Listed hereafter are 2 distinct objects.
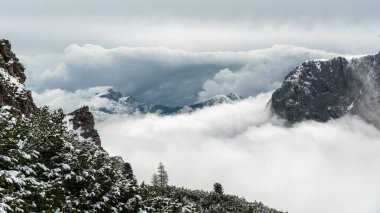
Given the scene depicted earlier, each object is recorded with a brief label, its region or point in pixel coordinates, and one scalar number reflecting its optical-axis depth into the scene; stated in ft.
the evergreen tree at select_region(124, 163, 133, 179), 321.40
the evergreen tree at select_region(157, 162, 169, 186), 570.05
